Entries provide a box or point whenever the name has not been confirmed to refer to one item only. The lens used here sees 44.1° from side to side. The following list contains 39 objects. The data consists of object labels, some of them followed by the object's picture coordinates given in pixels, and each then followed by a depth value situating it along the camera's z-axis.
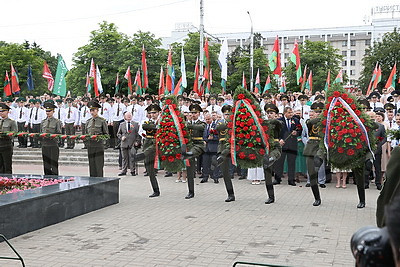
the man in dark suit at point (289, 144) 12.80
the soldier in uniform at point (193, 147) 10.63
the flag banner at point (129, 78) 26.23
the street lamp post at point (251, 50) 36.11
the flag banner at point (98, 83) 22.48
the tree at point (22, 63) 48.59
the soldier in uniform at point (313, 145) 9.70
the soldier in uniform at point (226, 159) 10.00
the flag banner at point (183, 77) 22.48
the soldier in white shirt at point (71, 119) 19.80
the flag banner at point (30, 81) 28.52
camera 1.25
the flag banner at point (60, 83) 19.81
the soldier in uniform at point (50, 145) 11.74
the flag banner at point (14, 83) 24.30
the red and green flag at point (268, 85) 24.89
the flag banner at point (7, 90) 25.03
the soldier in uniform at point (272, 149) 9.90
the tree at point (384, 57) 48.25
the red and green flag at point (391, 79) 21.31
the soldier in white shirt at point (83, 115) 19.61
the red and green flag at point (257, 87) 27.98
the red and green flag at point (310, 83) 27.87
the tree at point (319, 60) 51.69
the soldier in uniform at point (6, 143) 11.49
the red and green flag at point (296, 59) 21.70
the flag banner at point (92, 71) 22.95
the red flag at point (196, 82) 24.27
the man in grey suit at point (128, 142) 14.93
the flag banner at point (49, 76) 21.44
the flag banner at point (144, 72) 22.81
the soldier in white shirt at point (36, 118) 20.20
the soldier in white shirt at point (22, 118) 20.56
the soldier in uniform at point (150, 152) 10.75
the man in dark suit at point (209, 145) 13.58
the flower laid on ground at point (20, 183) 8.87
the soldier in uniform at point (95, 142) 11.48
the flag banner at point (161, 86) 23.42
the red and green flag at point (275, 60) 20.87
